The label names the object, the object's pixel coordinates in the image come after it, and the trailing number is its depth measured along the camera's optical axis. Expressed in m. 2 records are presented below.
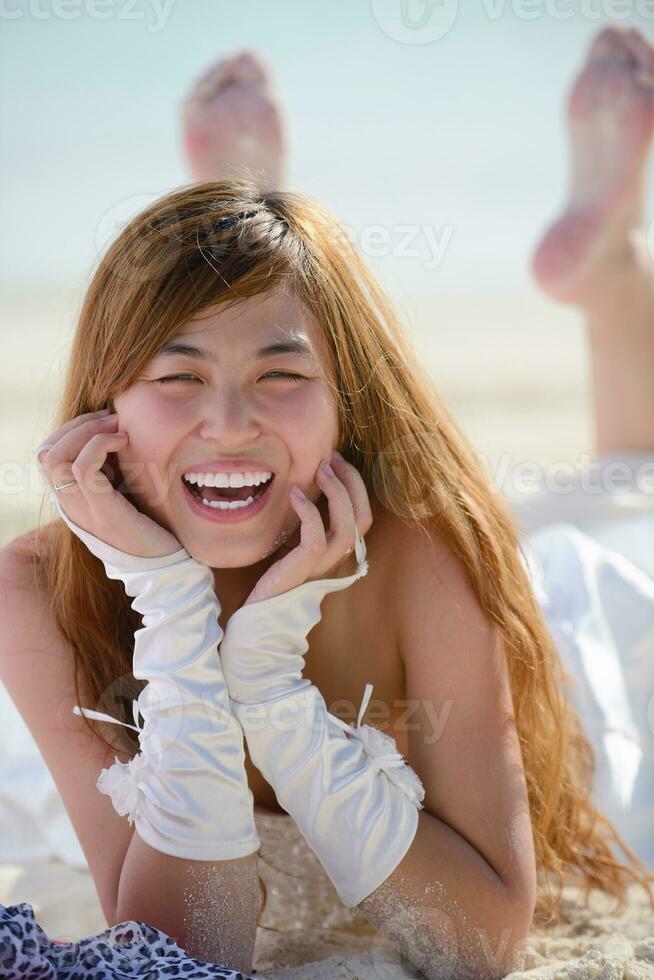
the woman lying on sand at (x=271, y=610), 2.36
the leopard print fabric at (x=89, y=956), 2.24
